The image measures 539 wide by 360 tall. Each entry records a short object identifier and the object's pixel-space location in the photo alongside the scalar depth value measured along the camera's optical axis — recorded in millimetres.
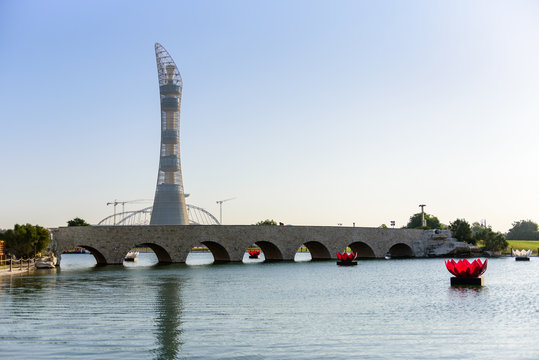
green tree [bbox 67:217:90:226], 160262
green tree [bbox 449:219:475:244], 116250
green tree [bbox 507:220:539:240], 190625
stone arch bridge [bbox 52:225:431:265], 69625
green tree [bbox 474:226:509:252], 119812
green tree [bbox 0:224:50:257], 59781
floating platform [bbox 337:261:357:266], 72950
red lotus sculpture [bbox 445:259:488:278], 44188
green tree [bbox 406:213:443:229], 153888
